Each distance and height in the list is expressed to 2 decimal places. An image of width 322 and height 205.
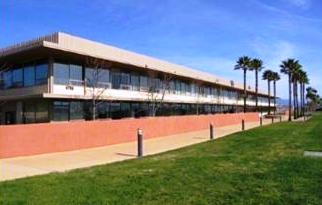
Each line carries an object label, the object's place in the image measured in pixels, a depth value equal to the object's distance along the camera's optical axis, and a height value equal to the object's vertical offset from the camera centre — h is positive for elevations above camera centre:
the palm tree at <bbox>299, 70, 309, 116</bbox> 96.97 +6.29
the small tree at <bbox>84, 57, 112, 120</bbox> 31.98 +2.05
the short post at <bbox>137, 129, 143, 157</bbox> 17.63 -1.50
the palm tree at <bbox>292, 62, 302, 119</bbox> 82.18 +5.64
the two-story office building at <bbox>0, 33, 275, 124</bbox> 29.34 +1.98
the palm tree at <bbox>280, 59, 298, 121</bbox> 79.31 +7.12
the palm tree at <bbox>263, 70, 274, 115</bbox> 104.31 +7.50
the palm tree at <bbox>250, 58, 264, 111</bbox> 79.40 +7.42
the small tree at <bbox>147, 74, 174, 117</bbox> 41.75 +1.67
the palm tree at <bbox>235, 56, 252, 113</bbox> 77.56 +7.52
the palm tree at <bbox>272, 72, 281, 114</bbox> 104.61 +7.14
